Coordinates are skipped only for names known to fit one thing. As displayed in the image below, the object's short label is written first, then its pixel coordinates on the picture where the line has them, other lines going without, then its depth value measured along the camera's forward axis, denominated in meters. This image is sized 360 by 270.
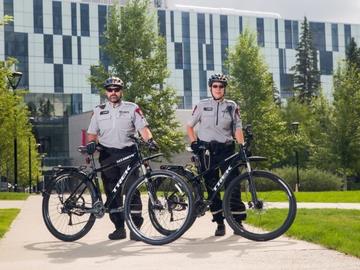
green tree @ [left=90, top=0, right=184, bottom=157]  32.84
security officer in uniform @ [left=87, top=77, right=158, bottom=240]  7.16
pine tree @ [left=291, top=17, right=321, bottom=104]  79.69
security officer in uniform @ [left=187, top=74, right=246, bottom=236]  7.16
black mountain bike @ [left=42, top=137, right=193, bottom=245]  6.52
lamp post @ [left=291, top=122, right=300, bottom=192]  32.77
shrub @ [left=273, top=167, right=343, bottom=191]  33.72
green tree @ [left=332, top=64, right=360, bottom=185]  37.00
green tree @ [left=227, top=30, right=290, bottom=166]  33.94
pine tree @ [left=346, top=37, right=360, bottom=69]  68.19
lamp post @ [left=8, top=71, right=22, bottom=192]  25.92
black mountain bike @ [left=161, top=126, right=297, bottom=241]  6.39
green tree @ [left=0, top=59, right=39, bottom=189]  17.78
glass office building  72.81
